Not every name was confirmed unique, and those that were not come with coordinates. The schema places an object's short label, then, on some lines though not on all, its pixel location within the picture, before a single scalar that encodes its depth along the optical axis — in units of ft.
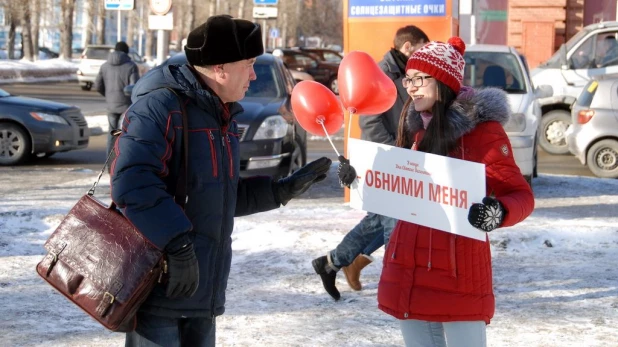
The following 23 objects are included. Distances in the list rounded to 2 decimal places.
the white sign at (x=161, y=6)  54.75
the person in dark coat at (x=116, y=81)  45.27
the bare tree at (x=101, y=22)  209.11
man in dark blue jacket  10.85
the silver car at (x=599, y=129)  47.73
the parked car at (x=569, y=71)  56.08
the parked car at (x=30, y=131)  47.88
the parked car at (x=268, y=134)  37.40
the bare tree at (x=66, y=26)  185.57
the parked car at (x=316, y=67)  126.11
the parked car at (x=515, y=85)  39.06
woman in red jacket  12.18
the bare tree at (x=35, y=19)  187.19
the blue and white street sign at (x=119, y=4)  66.49
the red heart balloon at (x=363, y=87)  15.40
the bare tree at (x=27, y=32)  174.91
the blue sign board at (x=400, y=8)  32.73
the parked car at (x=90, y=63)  130.00
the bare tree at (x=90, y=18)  202.35
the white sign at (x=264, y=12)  97.30
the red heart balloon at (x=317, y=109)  15.29
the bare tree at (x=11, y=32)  190.08
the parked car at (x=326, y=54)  131.85
